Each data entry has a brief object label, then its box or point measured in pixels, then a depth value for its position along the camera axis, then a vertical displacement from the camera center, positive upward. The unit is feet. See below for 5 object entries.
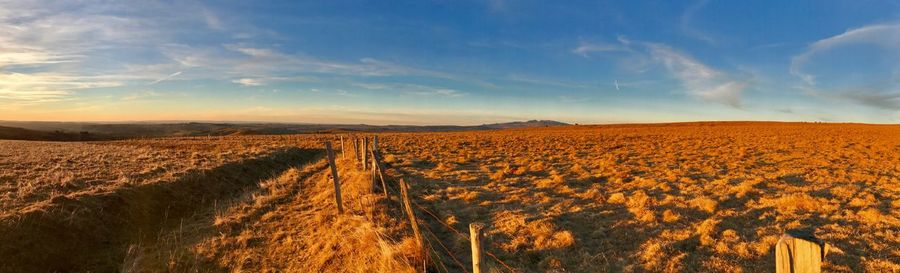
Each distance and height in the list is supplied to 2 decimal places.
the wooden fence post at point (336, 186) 36.90 -6.02
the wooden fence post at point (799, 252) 9.06 -2.96
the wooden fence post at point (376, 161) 37.28 -4.06
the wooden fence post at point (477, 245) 16.39 -4.93
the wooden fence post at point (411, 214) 24.18 -5.68
